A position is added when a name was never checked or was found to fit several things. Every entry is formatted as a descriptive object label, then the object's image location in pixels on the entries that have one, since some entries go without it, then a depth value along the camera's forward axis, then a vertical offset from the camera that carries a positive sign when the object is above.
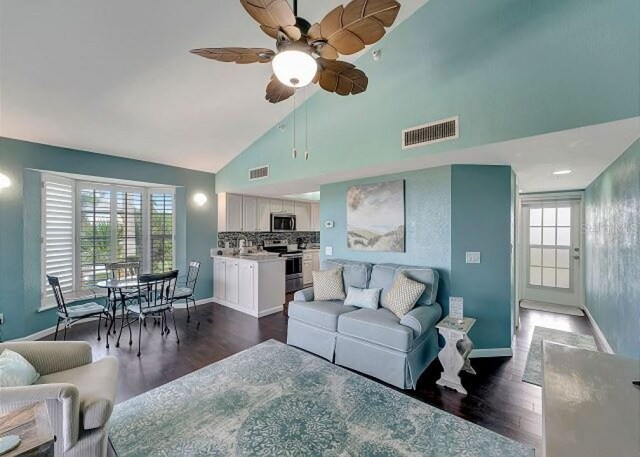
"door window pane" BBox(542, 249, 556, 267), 4.99 -0.53
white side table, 2.46 -1.15
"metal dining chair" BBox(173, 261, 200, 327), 4.06 -0.93
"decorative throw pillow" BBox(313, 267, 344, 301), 3.44 -0.71
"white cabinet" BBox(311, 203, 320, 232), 7.24 +0.35
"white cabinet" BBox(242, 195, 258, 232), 5.61 +0.29
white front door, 4.78 -0.43
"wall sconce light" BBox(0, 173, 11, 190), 3.21 +0.54
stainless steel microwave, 6.16 +0.14
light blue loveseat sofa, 2.51 -1.02
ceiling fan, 1.39 +1.09
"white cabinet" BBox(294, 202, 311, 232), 6.82 +0.30
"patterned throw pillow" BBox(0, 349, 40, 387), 1.57 -0.84
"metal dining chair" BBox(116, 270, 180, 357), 3.32 -0.93
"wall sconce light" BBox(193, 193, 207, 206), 5.08 +0.54
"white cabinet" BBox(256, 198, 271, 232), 5.87 +0.30
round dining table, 3.40 -0.70
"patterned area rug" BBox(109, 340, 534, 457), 1.78 -1.40
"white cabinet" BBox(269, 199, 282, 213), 6.14 +0.51
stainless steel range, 5.99 -0.75
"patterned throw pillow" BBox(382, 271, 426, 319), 2.82 -0.69
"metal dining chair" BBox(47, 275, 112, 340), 3.22 -1.01
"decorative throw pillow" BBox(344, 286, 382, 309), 3.11 -0.80
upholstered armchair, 1.42 -0.99
